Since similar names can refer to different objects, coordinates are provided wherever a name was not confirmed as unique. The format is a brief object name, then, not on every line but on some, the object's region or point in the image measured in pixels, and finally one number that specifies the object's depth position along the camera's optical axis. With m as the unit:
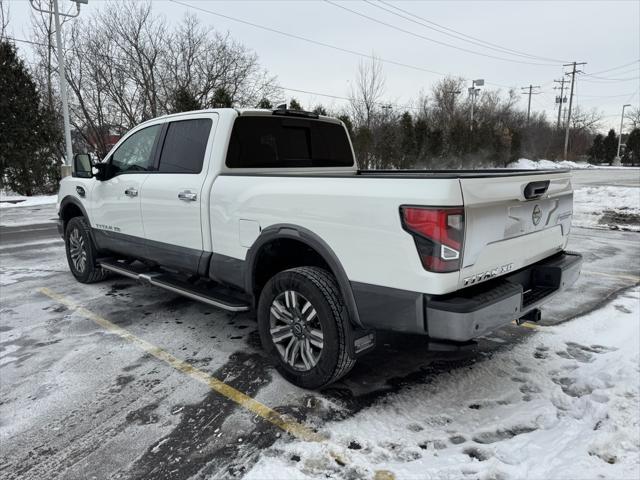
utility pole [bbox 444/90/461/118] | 41.12
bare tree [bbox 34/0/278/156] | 25.69
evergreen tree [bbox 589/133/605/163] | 55.16
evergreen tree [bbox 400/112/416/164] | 27.09
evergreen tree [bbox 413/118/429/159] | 27.59
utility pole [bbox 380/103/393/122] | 28.67
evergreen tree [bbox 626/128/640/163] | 49.88
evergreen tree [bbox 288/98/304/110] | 23.02
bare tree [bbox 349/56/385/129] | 28.55
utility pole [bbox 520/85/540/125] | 63.12
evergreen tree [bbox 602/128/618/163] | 54.38
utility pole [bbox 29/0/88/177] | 17.03
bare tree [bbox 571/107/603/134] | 71.13
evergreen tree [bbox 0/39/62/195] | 17.89
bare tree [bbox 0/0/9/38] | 20.19
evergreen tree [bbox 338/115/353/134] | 23.48
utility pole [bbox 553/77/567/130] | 64.19
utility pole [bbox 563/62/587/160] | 54.95
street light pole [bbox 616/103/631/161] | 51.16
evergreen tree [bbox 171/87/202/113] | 20.25
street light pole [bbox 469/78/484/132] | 32.38
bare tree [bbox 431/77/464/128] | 40.75
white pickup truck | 2.43
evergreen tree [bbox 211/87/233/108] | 19.11
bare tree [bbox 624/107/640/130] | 72.81
